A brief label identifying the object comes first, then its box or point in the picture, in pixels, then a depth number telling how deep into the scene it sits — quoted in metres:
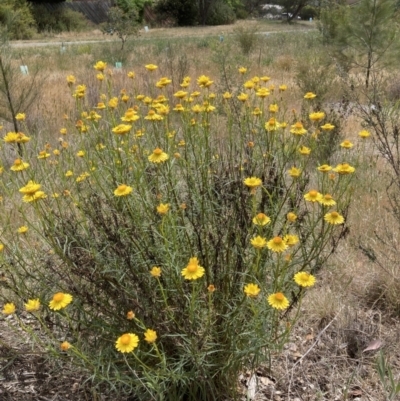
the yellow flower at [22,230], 1.83
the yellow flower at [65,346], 1.33
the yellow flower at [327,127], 2.08
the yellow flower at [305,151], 1.97
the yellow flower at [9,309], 1.57
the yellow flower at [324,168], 1.79
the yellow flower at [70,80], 2.43
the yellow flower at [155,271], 1.38
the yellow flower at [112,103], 2.10
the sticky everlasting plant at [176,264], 1.63
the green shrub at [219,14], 37.31
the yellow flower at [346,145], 2.10
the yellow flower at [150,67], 2.43
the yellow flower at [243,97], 2.25
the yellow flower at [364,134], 2.26
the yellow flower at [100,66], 2.30
